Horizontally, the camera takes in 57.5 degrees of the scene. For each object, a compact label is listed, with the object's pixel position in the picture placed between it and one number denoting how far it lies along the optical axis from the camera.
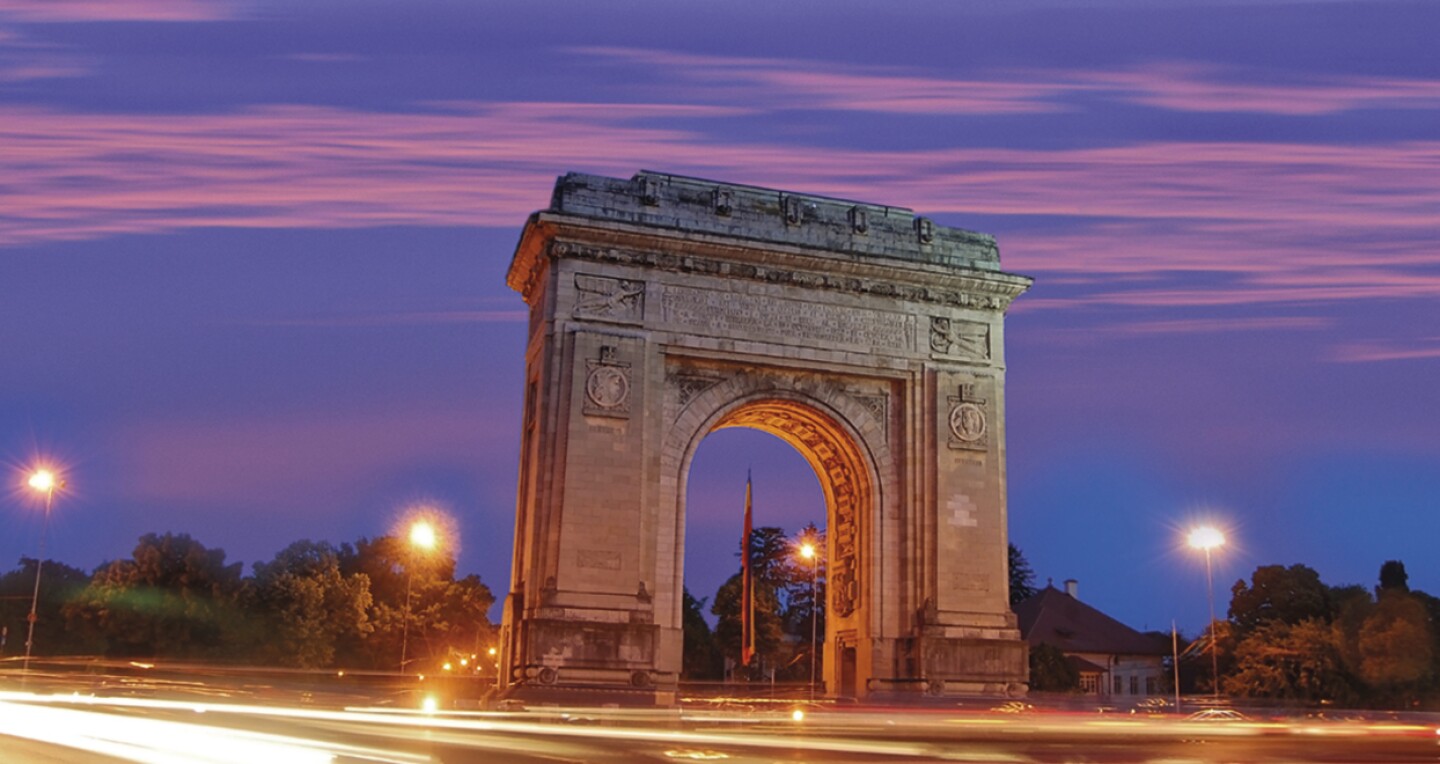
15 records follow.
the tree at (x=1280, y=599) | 50.69
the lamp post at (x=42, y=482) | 33.09
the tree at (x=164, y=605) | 48.44
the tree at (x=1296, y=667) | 47.00
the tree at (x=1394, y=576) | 58.84
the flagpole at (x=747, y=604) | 33.34
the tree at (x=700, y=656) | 61.09
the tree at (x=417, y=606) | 54.88
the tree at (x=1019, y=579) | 74.50
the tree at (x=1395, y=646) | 45.97
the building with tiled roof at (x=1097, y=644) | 59.44
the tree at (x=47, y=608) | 52.66
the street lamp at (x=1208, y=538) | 36.31
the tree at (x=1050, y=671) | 51.12
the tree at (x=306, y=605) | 49.91
